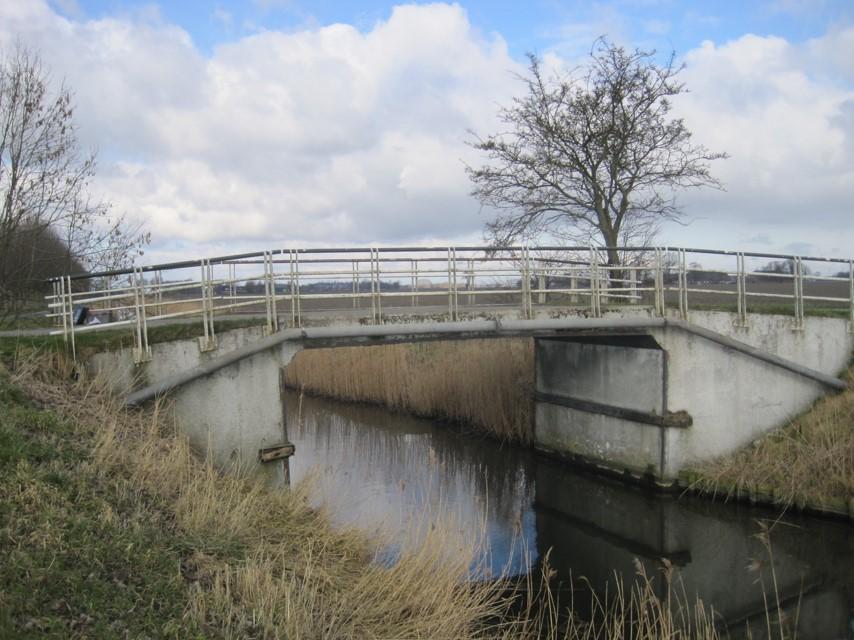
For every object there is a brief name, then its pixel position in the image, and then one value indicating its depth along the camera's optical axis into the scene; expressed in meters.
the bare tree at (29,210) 11.35
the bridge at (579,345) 9.16
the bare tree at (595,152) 15.73
